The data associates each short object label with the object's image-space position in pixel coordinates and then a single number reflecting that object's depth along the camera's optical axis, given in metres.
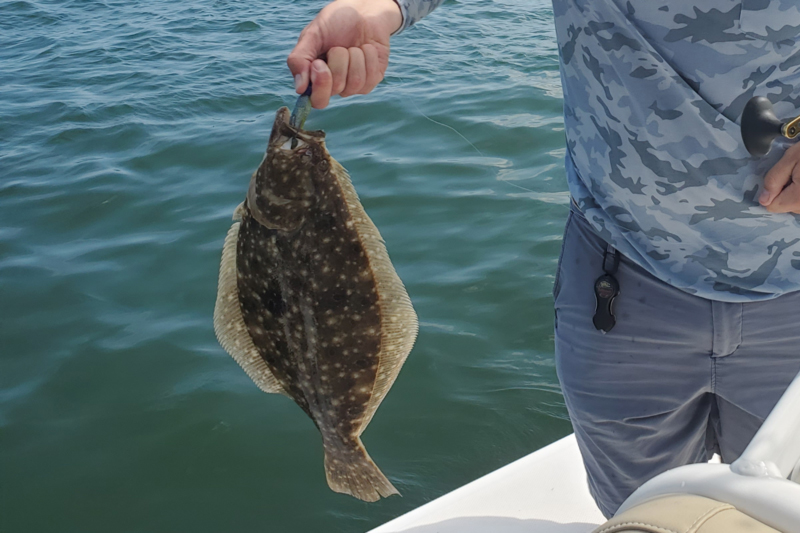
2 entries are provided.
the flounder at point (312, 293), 1.31
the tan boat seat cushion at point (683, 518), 0.76
